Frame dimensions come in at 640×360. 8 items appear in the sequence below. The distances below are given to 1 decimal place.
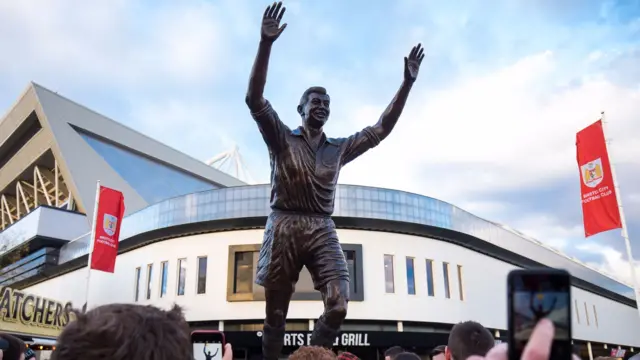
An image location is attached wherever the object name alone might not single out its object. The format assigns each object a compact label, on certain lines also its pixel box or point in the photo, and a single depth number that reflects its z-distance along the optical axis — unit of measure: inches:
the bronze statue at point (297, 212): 173.9
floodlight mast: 2459.4
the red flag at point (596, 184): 632.4
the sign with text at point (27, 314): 851.4
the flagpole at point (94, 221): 841.7
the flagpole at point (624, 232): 637.3
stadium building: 1106.1
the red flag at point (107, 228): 832.9
